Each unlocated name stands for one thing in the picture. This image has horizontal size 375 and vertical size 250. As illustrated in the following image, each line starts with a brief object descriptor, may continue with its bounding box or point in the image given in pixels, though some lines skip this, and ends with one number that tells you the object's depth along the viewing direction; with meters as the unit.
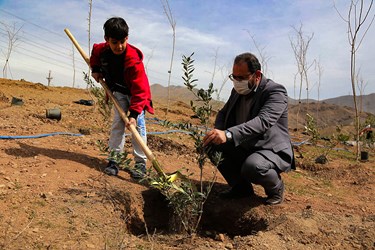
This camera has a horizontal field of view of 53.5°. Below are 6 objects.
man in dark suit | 2.63
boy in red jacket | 2.98
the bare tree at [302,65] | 10.07
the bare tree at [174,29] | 8.36
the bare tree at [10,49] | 13.69
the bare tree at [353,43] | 6.00
